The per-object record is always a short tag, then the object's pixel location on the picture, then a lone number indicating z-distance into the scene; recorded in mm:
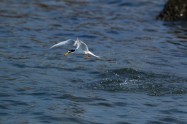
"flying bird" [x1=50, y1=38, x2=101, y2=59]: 17109
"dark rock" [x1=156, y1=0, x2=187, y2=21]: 28750
